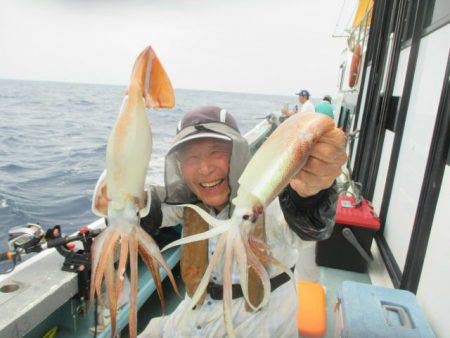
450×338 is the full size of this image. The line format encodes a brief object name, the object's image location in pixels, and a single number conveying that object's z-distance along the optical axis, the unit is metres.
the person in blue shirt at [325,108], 7.95
